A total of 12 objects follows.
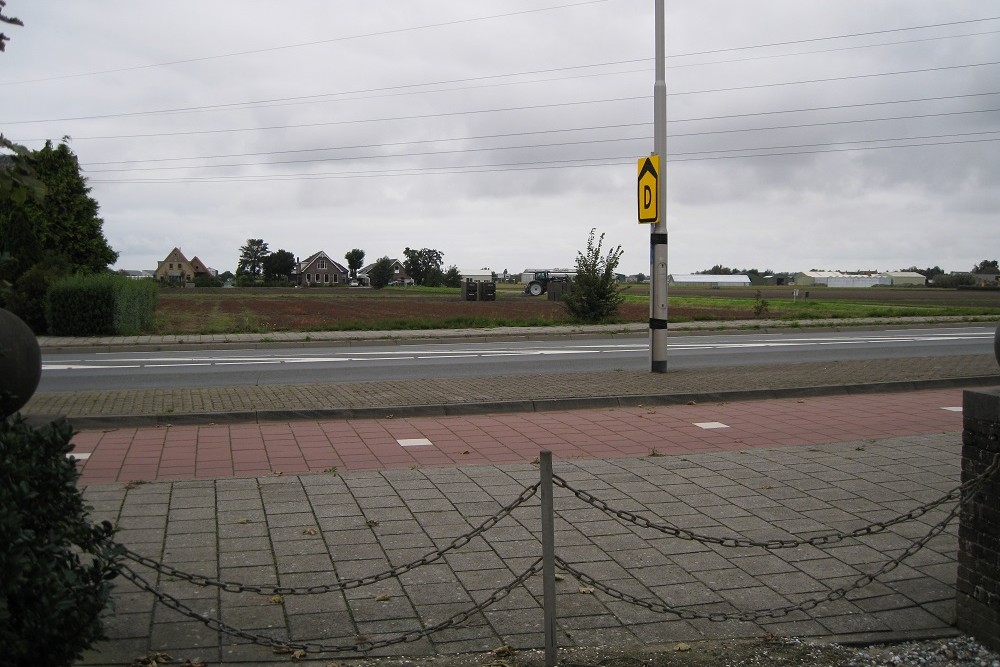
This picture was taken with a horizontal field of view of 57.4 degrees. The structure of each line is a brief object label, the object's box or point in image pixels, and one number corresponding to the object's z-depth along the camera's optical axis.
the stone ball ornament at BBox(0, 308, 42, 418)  3.73
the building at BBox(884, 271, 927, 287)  117.73
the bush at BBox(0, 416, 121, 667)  3.07
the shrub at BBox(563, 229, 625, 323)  29.81
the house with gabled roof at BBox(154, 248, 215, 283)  153.12
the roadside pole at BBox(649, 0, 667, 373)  13.72
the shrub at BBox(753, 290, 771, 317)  33.51
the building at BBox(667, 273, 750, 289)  124.89
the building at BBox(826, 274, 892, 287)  115.00
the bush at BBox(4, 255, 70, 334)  24.67
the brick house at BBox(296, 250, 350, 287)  148.75
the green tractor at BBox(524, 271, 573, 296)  66.38
